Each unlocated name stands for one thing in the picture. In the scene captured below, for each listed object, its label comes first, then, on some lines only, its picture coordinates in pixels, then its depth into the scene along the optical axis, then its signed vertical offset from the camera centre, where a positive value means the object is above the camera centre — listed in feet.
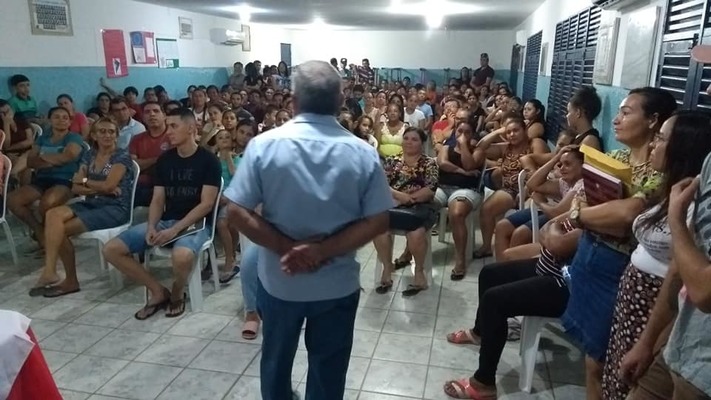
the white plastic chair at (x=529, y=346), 7.23 -3.71
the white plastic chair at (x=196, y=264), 9.59 -3.57
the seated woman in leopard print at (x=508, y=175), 12.03 -2.29
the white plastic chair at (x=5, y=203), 11.16 -2.95
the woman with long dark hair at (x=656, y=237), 4.46 -1.35
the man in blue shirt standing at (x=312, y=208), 4.73 -1.25
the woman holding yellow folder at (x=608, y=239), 5.41 -1.73
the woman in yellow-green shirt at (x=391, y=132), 15.07 -1.73
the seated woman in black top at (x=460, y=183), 11.68 -2.61
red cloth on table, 4.30 -2.56
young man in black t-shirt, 9.47 -2.54
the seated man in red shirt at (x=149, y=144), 12.28 -1.78
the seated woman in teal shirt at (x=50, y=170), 12.17 -2.35
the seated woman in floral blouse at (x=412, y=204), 10.60 -2.64
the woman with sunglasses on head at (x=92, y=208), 10.30 -2.74
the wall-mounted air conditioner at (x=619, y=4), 9.20 +1.35
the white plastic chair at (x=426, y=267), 10.90 -4.00
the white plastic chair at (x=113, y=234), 10.40 -3.22
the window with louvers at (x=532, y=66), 22.91 +0.46
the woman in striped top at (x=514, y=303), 6.88 -2.96
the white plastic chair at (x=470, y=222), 12.33 -3.62
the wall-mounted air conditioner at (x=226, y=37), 33.55 +2.28
